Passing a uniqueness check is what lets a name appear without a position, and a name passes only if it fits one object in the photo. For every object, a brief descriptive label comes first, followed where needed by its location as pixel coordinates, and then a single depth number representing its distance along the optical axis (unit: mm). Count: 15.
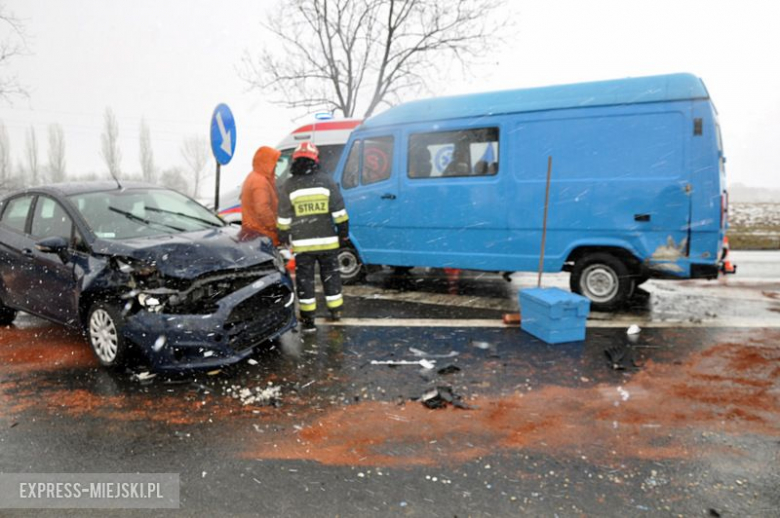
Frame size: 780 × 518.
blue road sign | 8875
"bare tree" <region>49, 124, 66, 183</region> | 57719
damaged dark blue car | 4176
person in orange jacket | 6773
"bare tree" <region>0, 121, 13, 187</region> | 52875
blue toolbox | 5082
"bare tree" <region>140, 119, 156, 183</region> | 62094
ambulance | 10203
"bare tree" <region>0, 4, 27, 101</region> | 13297
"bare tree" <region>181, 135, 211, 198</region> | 72938
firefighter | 5711
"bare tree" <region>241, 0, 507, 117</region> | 16312
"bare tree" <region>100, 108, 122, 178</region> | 54312
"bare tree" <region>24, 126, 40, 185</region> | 57625
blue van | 5719
